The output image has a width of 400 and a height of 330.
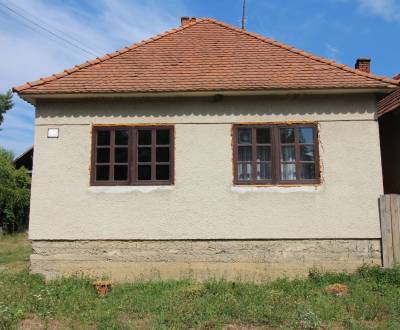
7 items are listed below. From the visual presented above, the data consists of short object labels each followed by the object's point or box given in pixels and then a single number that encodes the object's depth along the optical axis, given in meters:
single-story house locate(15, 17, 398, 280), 8.23
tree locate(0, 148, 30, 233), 17.70
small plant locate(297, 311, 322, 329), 5.66
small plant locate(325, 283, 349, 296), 7.10
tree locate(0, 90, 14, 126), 26.77
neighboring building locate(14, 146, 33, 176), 20.61
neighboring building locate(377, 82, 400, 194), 10.21
